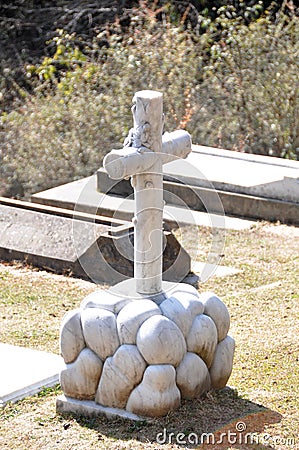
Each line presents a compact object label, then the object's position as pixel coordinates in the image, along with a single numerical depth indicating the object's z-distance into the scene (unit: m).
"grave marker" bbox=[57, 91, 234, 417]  7.08
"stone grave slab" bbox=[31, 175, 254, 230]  12.63
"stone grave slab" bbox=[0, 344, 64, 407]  7.80
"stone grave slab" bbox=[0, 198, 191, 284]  10.85
